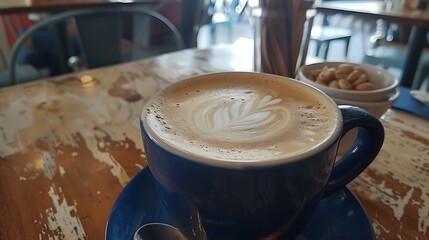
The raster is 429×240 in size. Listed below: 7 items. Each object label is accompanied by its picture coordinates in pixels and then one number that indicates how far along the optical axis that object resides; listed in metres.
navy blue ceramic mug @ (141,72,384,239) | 0.23
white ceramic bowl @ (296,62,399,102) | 0.43
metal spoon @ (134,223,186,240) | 0.29
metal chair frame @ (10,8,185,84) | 0.90
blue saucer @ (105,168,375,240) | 0.31
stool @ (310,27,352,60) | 2.39
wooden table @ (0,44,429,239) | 0.35
